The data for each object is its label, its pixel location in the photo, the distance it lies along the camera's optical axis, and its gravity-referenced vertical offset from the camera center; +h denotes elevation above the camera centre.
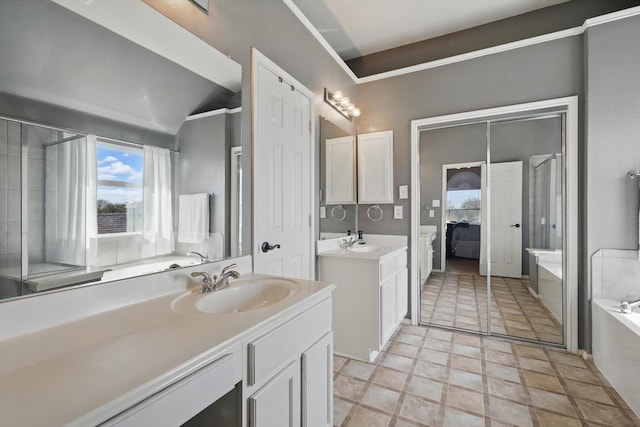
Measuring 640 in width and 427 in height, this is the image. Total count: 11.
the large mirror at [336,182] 2.58 +0.31
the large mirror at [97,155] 0.86 +0.22
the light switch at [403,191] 3.02 +0.23
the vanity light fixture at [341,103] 2.64 +1.08
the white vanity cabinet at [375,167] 3.09 +0.51
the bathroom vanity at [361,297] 2.24 -0.68
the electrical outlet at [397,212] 3.05 +0.02
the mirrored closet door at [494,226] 2.64 -0.13
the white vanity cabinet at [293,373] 0.93 -0.60
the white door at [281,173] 1.78 +0.28
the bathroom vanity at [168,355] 0.57 -0.35
